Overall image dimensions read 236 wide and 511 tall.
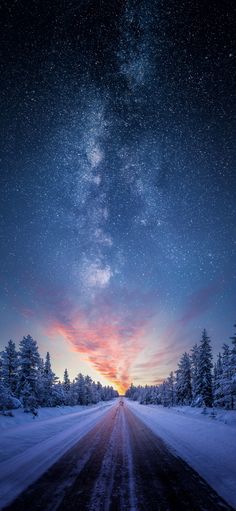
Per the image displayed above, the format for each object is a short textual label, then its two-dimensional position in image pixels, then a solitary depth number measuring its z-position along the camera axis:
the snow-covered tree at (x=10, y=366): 35.00
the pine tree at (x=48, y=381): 39.80
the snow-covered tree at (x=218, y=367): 61.75
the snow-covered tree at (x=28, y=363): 30.58
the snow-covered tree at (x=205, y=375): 39.75
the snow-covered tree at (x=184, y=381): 52.47
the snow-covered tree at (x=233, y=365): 21.77
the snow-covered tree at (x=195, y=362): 41.86
